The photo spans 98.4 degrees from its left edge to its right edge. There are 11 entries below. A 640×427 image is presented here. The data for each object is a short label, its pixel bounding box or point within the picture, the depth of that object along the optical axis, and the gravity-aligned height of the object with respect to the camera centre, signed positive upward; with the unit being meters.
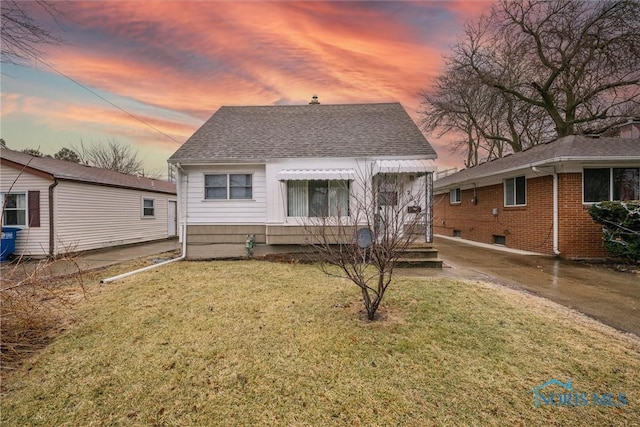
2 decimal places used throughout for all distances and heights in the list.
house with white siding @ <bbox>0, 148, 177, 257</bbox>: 11.23 +0.43
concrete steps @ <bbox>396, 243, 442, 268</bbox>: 8.61 -1.44
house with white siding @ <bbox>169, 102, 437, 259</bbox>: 9.91 +1.22
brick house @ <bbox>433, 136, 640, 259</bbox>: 9.45 +0.86
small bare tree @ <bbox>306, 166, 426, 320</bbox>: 4.38 -0.36
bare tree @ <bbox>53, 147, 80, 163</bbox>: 31.11 +6.90
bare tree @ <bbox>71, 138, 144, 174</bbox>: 33.19 +7.39
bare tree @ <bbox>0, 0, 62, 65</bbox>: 5.96 +4.16
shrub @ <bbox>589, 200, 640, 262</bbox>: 7.84 -0.44
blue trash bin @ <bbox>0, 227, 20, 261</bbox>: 10.70 -1.06
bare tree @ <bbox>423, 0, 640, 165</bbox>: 14.17 +8.82
